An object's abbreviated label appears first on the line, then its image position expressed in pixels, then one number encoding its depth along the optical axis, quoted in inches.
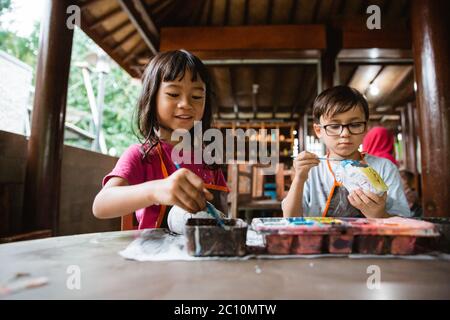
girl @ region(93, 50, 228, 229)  47.3
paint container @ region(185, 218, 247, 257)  30.1
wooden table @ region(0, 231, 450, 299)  20.4
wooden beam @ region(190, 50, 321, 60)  177.0
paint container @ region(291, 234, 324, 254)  31.5
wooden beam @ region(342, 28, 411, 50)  169.3
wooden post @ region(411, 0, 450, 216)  88.6
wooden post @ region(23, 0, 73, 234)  92.1
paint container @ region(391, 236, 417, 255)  31.6
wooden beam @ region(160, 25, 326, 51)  173.3
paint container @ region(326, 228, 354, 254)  31.5
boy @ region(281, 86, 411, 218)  57.2
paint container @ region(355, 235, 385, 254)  31.6
